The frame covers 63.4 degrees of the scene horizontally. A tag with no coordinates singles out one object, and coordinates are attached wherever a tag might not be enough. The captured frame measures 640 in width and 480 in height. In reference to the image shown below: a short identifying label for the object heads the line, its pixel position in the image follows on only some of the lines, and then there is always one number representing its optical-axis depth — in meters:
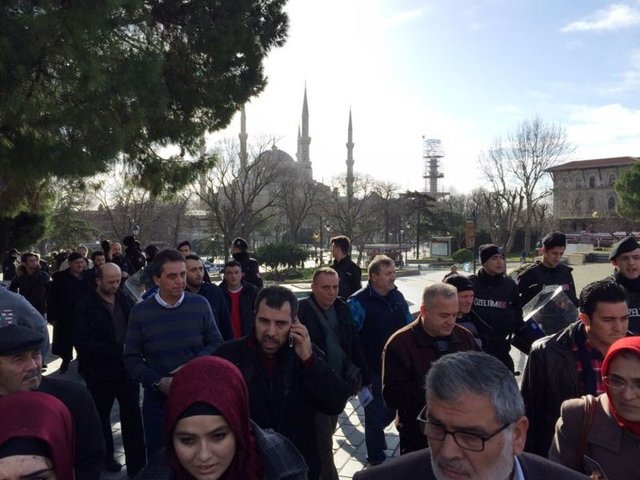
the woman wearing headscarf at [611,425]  2.13
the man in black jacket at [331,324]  4.35
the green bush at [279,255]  30.42
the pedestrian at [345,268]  7.05
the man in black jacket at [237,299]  6.20
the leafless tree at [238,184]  33.80
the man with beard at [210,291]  5.17
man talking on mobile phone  2.82
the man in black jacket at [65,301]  7.80
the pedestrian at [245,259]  8.21
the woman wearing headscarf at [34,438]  1.79
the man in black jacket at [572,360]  2.88
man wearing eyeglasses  1.56
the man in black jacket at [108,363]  4.55
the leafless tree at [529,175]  36.19
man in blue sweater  3.78
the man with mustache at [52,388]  2.35
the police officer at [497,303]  5.17
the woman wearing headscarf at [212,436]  1.91
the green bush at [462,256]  38.47
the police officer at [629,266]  4.42
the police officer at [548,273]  5.59
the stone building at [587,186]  79.69
